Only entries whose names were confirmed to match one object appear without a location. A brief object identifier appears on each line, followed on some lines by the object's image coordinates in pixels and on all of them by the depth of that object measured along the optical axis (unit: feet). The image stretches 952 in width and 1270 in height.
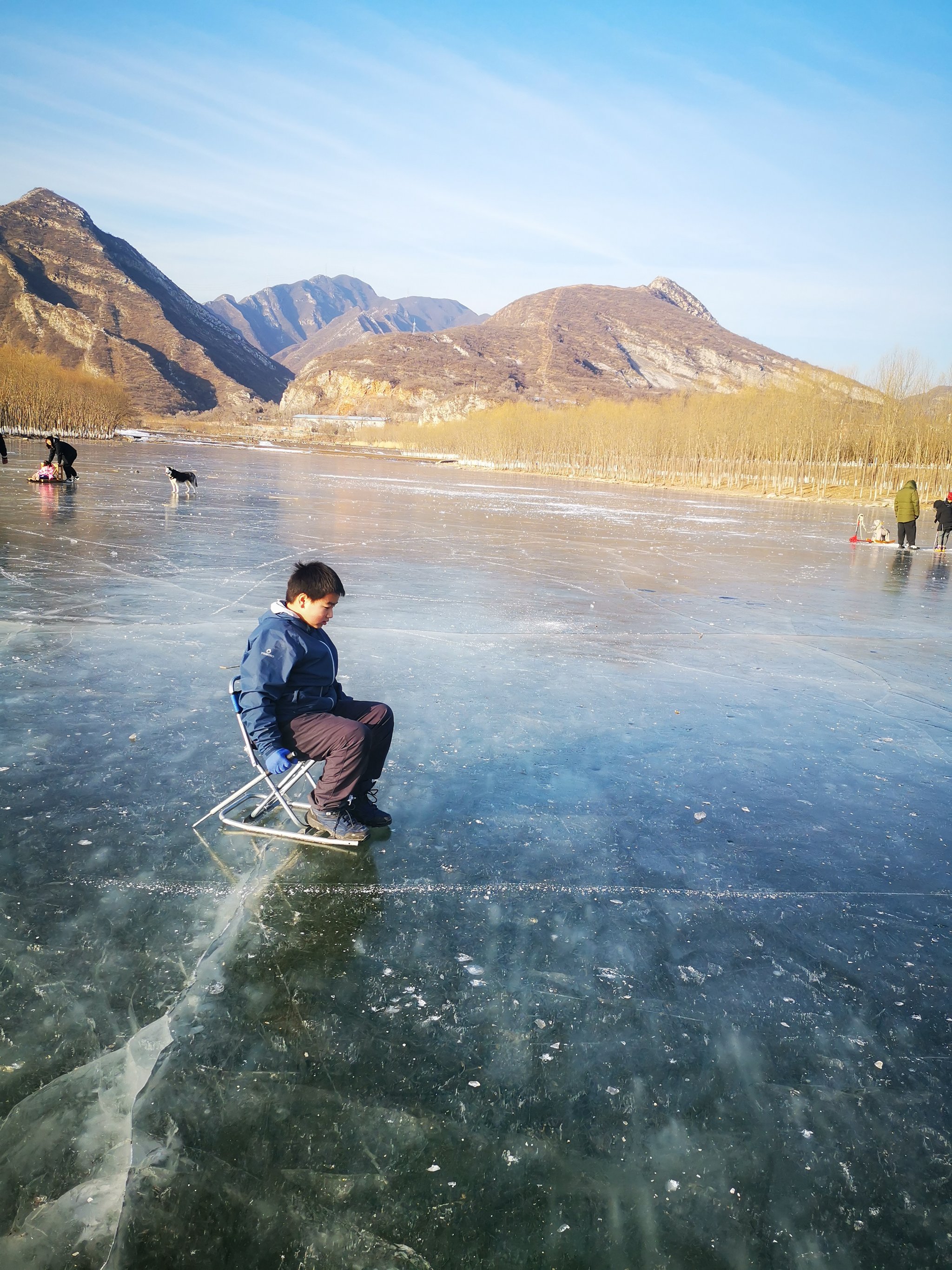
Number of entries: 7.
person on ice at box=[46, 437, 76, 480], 74.13
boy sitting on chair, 12.74
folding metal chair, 12.85
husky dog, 76.85
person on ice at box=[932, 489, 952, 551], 69.26
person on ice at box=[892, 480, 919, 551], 70.49
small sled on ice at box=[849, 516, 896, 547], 74.90
